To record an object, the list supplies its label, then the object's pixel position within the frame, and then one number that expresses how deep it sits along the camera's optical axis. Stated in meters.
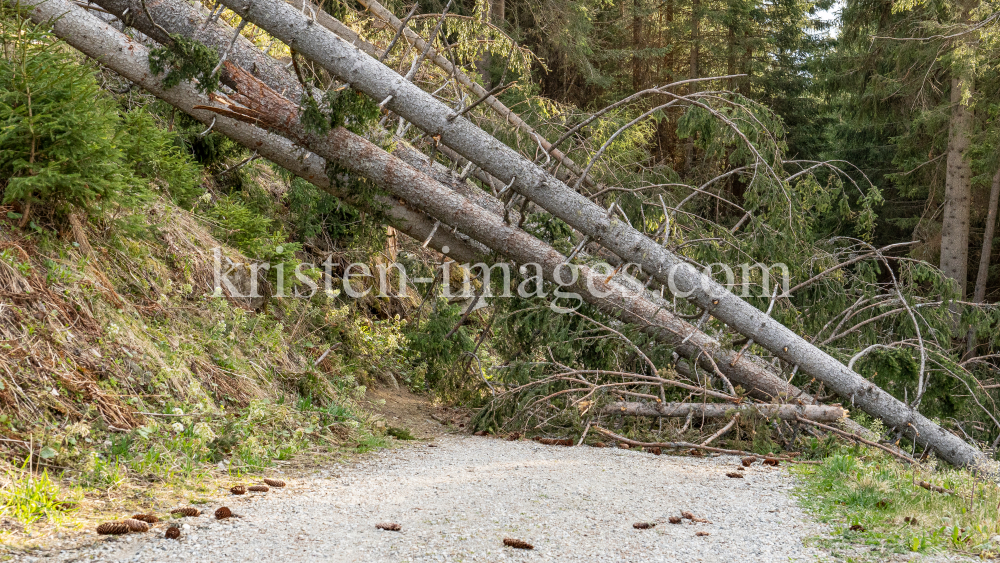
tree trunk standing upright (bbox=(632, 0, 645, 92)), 18.98
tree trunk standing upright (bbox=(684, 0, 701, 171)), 16.95
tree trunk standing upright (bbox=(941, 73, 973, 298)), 12.94
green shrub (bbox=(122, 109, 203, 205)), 5.55
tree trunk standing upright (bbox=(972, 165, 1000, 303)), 13.75
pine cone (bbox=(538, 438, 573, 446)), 5.75
